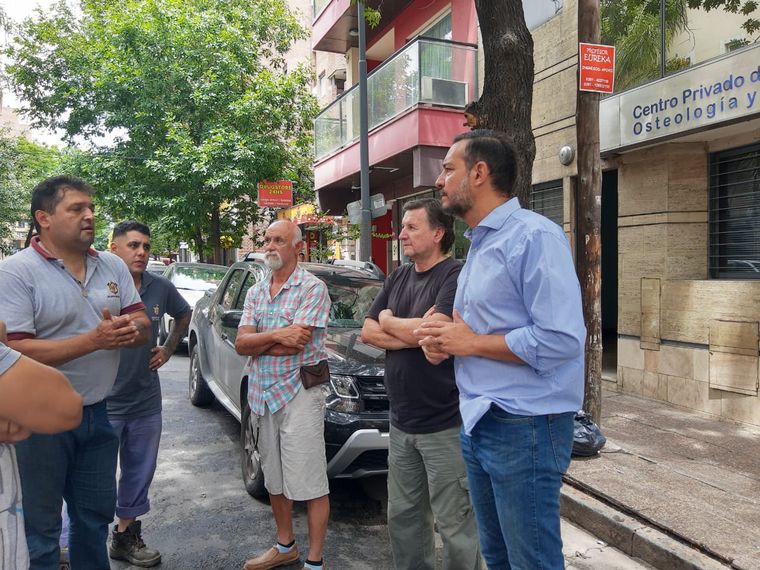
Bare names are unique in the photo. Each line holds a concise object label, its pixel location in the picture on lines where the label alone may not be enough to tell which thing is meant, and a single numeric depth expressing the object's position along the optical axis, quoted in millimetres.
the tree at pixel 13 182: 18094
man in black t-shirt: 2695
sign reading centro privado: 5633
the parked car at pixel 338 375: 3906
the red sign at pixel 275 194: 15516
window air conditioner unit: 10281
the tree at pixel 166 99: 16328
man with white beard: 3303
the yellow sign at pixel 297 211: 17975
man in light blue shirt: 1902
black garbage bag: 4879
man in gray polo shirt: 2492
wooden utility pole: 5332
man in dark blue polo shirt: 3520
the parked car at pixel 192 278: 10844
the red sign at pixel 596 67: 5250
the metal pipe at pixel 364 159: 10188
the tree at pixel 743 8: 6051
